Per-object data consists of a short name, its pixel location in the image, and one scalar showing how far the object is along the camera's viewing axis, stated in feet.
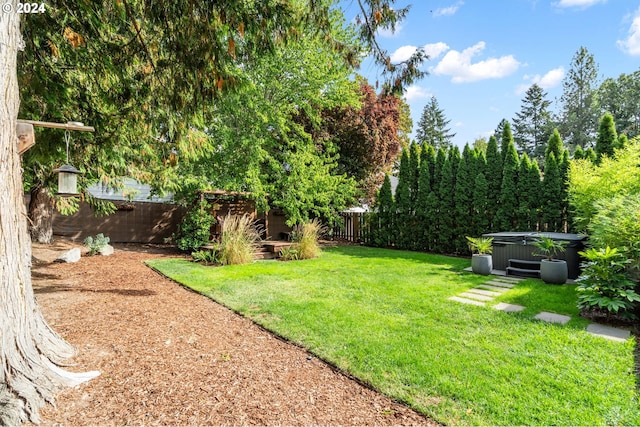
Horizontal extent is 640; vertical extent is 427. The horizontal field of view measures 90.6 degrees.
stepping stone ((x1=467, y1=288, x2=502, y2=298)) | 14.73
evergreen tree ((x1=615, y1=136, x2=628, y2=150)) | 21.84
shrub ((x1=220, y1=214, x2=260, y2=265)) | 22.35
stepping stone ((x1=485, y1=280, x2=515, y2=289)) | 16.56
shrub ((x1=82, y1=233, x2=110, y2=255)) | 24.77
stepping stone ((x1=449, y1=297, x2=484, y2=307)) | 13.29
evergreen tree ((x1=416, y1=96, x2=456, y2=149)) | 119.44
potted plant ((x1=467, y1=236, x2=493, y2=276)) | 19.48
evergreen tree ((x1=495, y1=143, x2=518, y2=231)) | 26.66
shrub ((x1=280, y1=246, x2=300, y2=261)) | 25.82
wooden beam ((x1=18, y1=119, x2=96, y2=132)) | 7.43
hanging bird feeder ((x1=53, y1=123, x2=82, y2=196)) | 10.32
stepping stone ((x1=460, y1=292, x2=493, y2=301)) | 14.06
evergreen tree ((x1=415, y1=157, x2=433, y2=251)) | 31.53
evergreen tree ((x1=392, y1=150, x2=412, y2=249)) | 32.94
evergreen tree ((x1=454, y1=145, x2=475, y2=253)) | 28.84
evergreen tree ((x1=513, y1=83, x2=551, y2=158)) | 103.19
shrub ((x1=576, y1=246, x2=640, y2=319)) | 10.82
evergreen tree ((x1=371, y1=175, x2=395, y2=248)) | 34.22
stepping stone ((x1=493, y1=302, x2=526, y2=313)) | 12.43
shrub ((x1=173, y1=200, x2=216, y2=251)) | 27.55
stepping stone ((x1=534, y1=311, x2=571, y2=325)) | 11.23
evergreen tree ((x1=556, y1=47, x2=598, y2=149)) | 83.46
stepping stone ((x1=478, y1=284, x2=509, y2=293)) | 15.68
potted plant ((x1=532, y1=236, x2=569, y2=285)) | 16.53
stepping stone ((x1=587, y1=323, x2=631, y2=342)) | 9.84
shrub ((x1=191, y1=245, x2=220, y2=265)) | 22.77
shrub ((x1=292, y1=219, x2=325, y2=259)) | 26.13
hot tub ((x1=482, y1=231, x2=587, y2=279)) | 17.97
